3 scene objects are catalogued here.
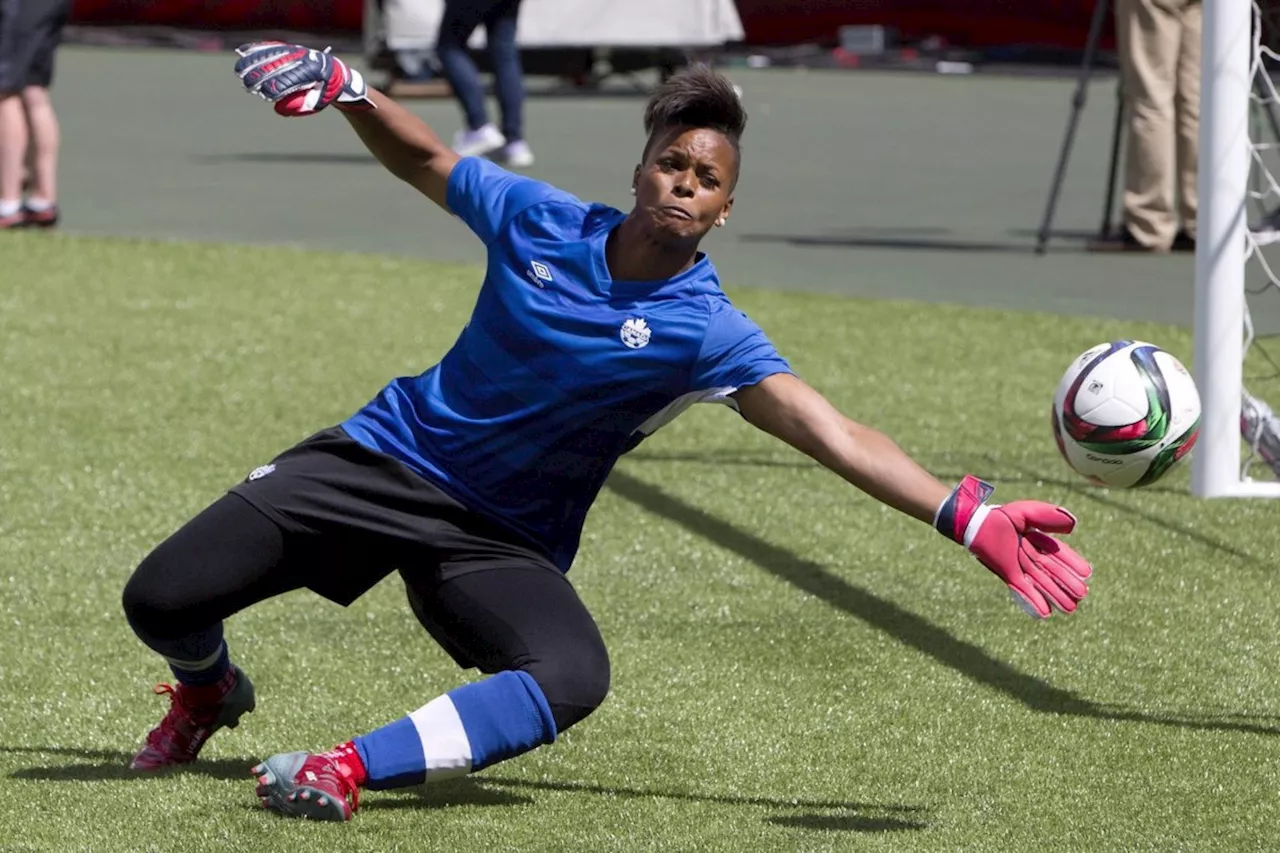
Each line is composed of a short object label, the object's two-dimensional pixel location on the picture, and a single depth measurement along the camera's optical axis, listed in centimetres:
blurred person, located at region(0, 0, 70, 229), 2244
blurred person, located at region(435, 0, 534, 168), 2825
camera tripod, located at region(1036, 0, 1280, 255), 2144
